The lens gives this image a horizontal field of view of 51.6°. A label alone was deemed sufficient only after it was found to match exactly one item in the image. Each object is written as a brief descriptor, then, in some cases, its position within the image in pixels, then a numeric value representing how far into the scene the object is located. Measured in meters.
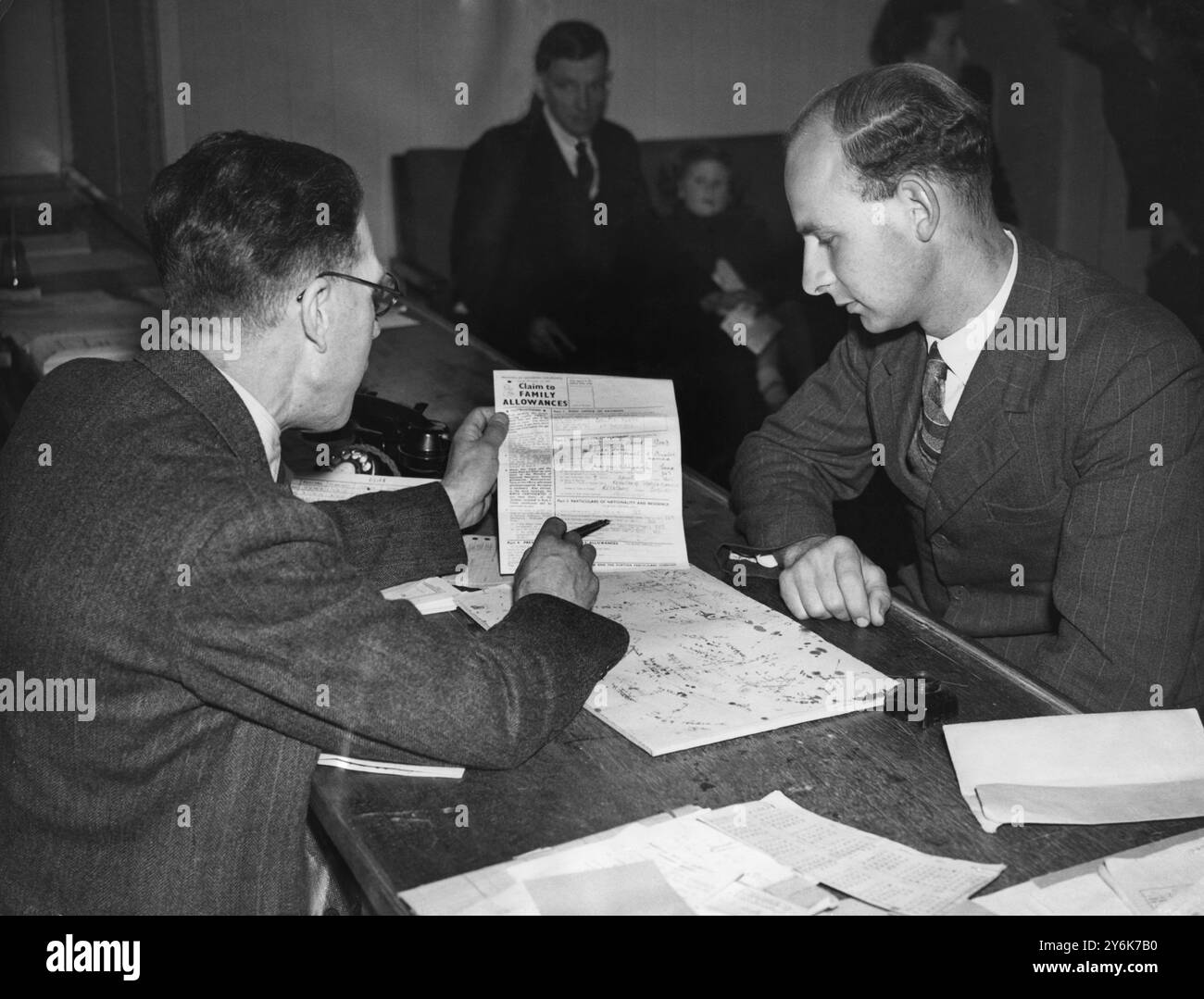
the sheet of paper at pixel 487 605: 1.72
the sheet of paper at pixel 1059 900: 1.07
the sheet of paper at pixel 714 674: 1.41
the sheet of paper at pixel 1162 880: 1.07
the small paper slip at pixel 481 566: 1.89
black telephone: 2.25
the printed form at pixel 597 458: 1.97
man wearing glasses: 1.22
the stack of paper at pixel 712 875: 1.08
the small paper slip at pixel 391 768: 1.32
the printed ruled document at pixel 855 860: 1.08
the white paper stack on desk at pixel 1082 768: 1.22
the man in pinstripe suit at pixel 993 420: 1.68
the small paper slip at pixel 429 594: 1.78
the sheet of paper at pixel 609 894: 1.08
